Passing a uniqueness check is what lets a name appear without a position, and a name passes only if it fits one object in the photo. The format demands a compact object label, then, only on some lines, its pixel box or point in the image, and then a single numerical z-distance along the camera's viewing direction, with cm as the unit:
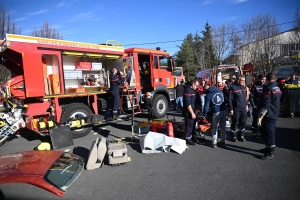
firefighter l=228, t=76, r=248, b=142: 535
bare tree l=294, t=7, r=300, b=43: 1764
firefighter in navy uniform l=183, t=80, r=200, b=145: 524
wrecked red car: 217
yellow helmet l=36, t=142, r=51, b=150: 500
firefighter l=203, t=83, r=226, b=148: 501
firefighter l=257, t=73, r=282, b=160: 424
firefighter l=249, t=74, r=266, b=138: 648
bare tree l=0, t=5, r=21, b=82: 1727
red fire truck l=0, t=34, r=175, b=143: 548
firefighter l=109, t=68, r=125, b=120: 715
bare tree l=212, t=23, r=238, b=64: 2733
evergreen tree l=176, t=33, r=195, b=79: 3278
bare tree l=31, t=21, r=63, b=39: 2131
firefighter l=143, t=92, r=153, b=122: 823
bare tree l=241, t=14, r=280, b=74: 2069
